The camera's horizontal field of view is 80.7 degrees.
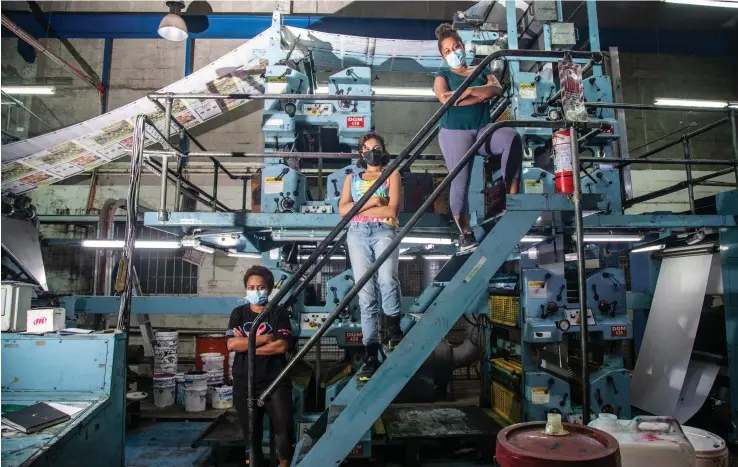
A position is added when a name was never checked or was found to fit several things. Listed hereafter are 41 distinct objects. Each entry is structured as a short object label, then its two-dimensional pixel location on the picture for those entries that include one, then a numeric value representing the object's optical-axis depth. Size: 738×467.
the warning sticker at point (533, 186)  5.01
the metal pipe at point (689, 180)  5.12
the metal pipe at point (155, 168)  4.75
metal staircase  2.87
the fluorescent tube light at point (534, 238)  5.68
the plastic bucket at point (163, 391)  7.46
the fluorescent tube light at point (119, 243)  6.93
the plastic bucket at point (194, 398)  7.09
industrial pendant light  9.29
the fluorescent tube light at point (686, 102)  12.00
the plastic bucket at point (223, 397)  7.27
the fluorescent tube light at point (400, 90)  11.19
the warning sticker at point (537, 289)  5.14
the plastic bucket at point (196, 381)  7.13
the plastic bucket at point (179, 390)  7.71
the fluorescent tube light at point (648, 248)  6.90
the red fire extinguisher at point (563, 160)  3.31
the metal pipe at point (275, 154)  4.06
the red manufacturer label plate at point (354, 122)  5.23
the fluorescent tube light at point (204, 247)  5.06
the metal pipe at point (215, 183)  5.96
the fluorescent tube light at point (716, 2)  7.17
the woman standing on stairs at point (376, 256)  3.39
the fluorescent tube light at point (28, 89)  10.52
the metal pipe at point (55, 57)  8.77
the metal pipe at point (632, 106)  4.05
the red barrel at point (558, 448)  1.73
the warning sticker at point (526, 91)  5.07
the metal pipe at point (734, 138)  4.50
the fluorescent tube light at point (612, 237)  5.69
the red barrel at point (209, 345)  8.52
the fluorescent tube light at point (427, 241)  5.05
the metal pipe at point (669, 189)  5.15
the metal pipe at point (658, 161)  4.16
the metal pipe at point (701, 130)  4.85
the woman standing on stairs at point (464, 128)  3.68
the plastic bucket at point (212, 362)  7.78
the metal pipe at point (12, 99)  9.01
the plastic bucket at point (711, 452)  2.50
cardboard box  3.68
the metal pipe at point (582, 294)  2.41
